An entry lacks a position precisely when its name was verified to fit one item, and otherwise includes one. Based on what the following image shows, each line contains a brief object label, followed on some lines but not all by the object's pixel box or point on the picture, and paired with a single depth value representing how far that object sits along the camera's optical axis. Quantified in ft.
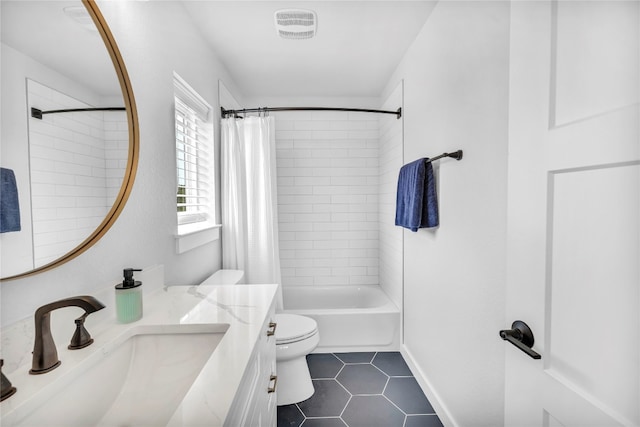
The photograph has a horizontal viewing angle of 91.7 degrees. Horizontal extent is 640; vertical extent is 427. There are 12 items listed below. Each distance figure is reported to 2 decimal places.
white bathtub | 8.52
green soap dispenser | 3.29
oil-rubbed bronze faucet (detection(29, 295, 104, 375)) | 2.30
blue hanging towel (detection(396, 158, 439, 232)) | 6.11
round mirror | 2.28
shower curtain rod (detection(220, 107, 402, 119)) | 8.04
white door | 1.75
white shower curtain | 7.95
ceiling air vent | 5.94
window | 6.20
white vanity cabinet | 2.38
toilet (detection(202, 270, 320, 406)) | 6.46
